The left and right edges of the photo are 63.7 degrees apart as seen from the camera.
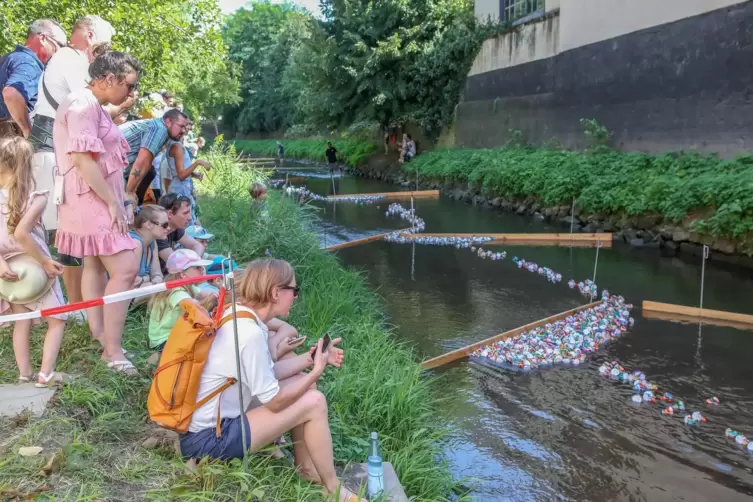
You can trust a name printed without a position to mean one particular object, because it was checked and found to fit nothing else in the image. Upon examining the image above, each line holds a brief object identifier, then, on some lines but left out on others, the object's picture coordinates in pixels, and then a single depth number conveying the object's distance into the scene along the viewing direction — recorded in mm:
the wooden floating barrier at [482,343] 5402
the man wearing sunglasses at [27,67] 4250
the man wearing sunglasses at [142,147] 4823
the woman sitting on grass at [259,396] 2455
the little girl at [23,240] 3152
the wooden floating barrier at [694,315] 6328
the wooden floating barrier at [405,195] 17734
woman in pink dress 3172
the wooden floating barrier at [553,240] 10664
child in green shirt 3357
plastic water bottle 2770
